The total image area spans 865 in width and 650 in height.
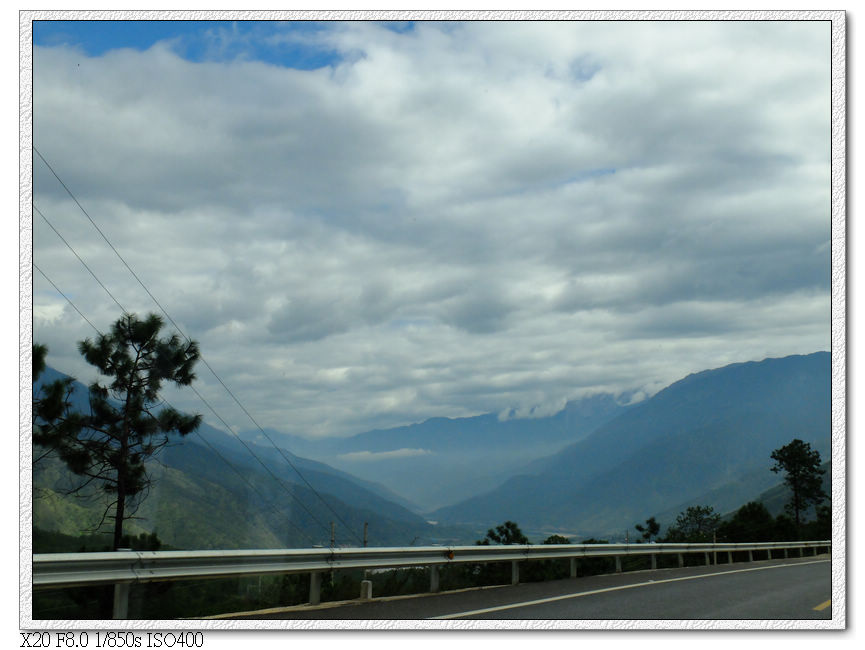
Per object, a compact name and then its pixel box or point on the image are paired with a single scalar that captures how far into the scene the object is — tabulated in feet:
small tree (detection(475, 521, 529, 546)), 122.83
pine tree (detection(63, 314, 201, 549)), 62.80
